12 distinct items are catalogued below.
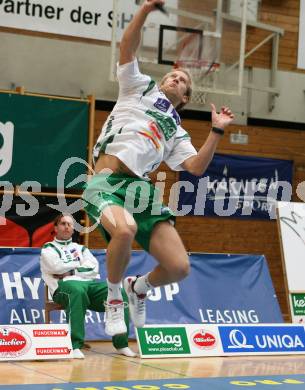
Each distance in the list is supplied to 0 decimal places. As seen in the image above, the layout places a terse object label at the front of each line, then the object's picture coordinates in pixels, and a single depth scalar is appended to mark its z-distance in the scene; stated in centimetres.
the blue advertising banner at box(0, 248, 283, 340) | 987
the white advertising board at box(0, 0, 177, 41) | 1299
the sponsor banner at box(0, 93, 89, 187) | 1201
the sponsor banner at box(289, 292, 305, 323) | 1091
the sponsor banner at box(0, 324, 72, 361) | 827
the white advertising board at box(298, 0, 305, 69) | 1530
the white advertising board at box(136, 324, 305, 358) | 889
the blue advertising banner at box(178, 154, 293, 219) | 1441
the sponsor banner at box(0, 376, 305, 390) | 653
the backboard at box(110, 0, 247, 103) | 1269
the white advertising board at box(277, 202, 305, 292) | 1105
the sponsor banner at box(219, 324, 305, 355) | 945
